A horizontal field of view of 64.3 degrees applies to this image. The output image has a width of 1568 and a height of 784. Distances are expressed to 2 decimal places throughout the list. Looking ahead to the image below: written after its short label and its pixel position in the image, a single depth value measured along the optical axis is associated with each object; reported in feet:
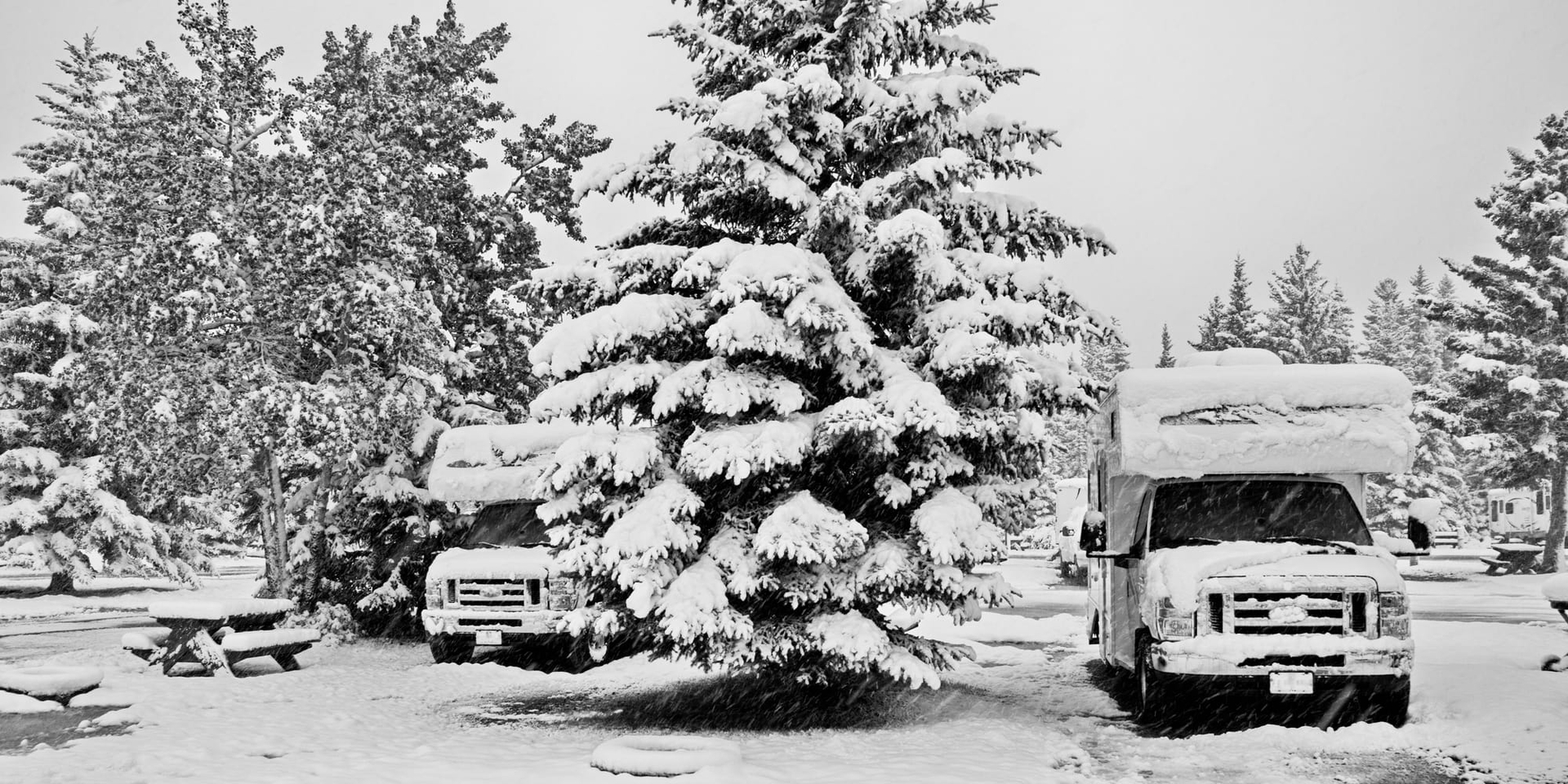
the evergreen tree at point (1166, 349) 219.00
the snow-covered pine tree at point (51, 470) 86.58
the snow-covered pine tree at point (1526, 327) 102.01
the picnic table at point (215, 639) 46.32
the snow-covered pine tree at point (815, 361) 31.50
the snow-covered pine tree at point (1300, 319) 141.18
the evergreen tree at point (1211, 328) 160.56
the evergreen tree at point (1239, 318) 147.64
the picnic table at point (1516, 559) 104.47
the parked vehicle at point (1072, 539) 99.45
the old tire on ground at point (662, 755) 26.22
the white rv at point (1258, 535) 29.91
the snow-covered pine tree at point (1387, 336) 191.21
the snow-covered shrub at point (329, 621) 60.59
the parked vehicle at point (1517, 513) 172.86
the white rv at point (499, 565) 46.78
